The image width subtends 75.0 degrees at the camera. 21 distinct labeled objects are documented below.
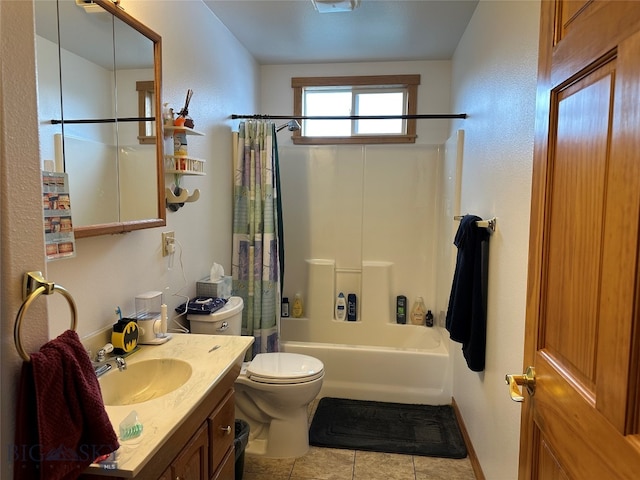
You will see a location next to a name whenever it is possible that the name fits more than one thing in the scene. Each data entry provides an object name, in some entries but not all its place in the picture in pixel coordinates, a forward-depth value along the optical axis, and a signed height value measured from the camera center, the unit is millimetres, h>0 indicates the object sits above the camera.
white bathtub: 2943 -1161
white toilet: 2199 -1004
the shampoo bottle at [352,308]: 3518 -839
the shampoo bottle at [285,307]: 3551 -851
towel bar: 1979 -66
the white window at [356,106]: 3459 +879
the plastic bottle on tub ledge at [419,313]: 3424 -849
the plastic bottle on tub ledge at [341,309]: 3516 -849
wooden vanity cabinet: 1107 -735
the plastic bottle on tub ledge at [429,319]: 3381 -890
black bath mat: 2434 -1378
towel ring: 690 -151
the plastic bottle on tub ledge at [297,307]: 3537 -848
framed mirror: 1298 +332
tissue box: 2334 -462
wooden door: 652 -72
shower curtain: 2842 -179
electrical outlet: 1998 -185
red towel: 714 -386
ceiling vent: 2249 +1108
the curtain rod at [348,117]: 2871 +651
